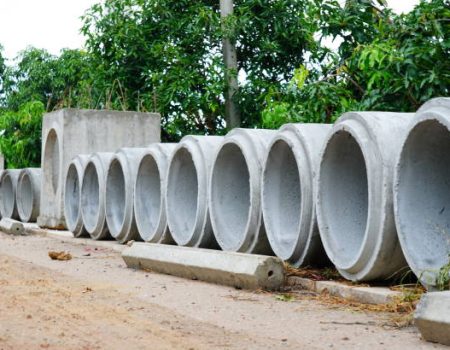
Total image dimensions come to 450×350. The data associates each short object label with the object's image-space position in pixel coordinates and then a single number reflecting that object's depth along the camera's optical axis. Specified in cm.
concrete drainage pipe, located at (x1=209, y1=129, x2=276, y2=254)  912
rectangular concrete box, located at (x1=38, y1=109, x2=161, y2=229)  1550
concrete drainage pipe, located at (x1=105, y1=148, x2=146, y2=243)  1227
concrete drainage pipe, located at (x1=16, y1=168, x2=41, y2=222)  1819
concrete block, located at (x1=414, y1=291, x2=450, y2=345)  506
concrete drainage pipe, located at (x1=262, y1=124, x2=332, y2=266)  823
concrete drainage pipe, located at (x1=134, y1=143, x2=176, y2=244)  1130
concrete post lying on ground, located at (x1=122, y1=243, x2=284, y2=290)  747
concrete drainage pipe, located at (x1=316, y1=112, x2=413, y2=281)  702
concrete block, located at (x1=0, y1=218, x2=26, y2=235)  1544
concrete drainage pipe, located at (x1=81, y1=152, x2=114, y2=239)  1310
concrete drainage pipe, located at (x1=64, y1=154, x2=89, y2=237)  1422
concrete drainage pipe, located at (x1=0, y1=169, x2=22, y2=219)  1947
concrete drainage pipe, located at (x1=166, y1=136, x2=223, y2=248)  1029
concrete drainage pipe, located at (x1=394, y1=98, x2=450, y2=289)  655
